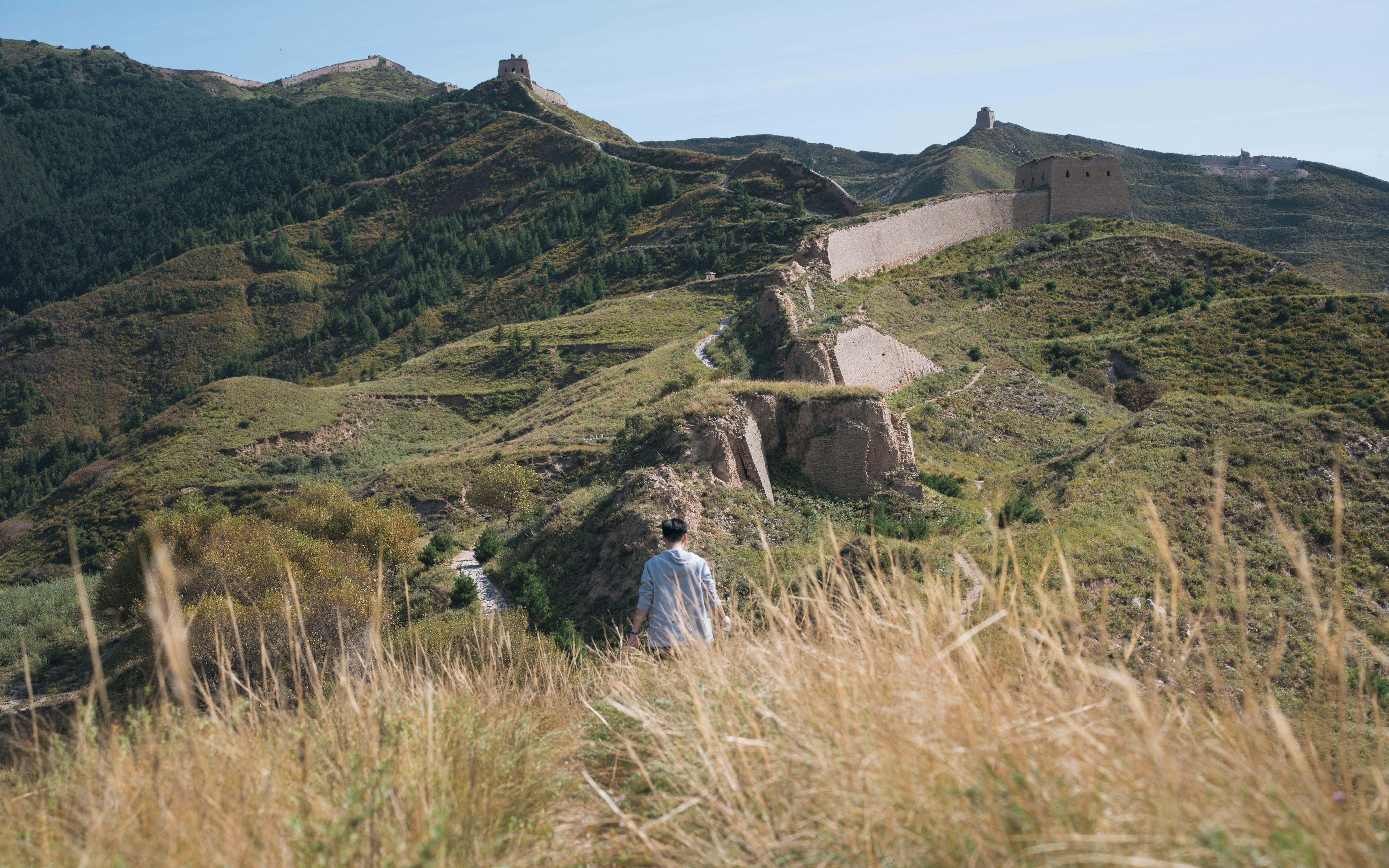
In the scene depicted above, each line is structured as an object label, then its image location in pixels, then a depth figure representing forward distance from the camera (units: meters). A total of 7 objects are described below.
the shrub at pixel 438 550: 23.31
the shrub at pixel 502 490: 27.19
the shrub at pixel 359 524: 21.84
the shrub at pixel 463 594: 19.47
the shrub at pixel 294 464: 43.00
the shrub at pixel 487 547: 23.09
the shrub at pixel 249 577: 16.31
